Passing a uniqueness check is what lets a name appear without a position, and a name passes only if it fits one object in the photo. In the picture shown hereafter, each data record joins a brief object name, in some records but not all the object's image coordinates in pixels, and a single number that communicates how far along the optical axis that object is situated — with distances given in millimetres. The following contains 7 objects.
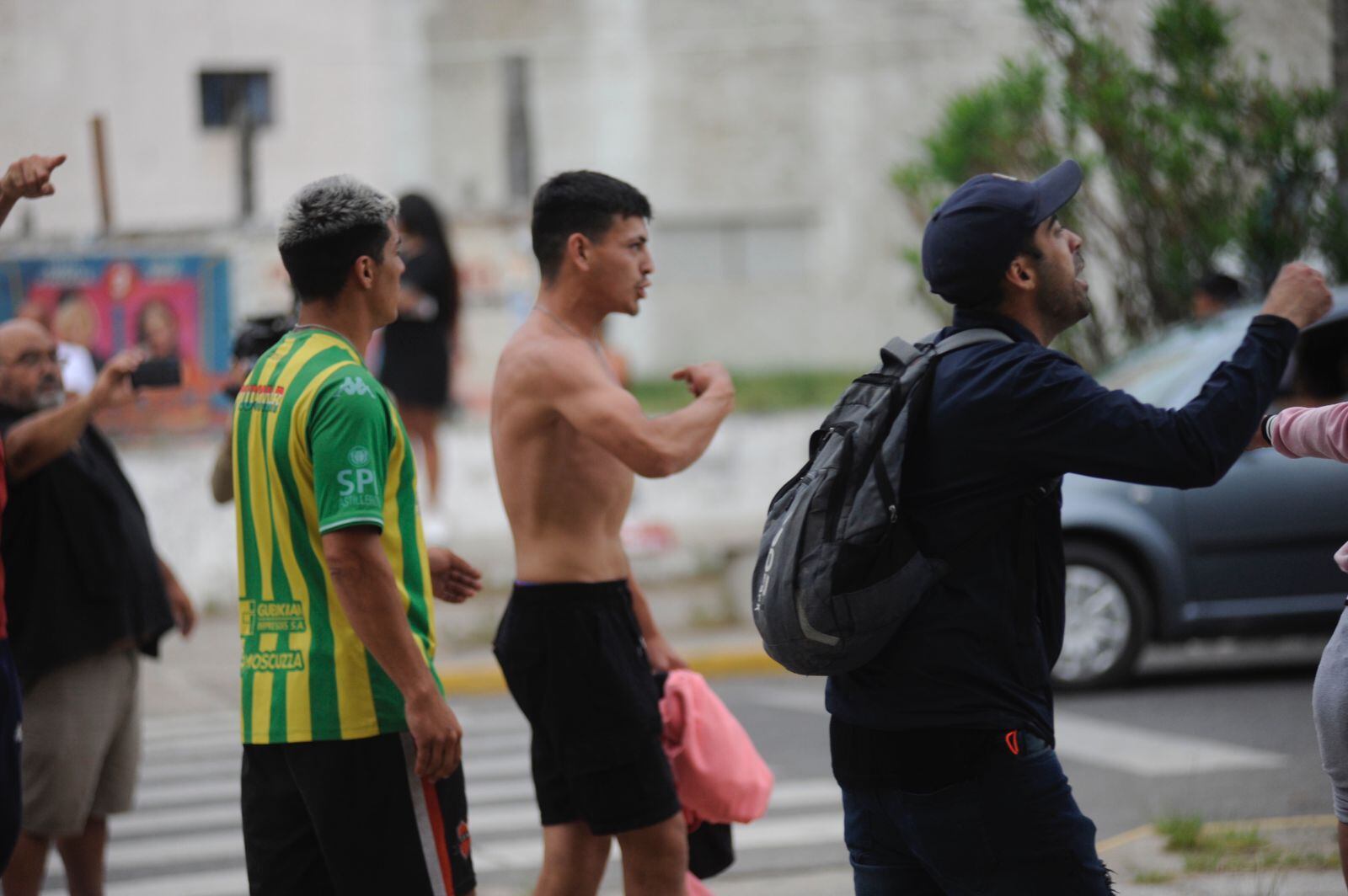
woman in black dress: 24609
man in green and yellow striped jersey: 7000
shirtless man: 8695
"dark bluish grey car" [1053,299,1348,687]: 18422
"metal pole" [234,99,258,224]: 32125
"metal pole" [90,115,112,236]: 16266
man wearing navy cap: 6289
